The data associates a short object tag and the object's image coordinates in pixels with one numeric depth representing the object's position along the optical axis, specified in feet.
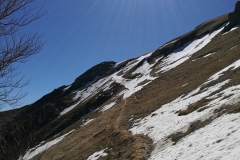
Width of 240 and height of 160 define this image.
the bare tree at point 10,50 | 30.37
